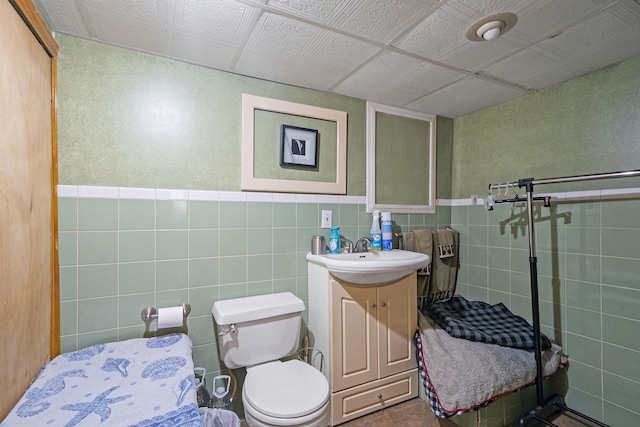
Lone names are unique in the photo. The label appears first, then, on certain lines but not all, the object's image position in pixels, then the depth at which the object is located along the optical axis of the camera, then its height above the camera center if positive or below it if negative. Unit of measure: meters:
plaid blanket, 1.76 -0.74
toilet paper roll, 1.42 -0.51
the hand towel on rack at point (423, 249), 2.18 -0.25
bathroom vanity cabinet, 1.67 -0.76
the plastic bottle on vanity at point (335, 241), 1.92 -0.17
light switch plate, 1.96 -0.02
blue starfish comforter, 0.86 -0.61
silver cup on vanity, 1.86 -0.19
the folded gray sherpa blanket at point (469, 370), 1.49 -0.87
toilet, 1.25 -0.79
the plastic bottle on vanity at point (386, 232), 2.05 -0.11
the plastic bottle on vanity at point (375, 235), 2.04 -0.14
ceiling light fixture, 1.21 +0.84
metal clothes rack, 1.60 -0.73
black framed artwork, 1.81 +0.45
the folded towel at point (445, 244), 2.29 -0.23
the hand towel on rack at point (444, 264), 2.26 -0.39
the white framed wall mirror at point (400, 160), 2.14 +0.45
